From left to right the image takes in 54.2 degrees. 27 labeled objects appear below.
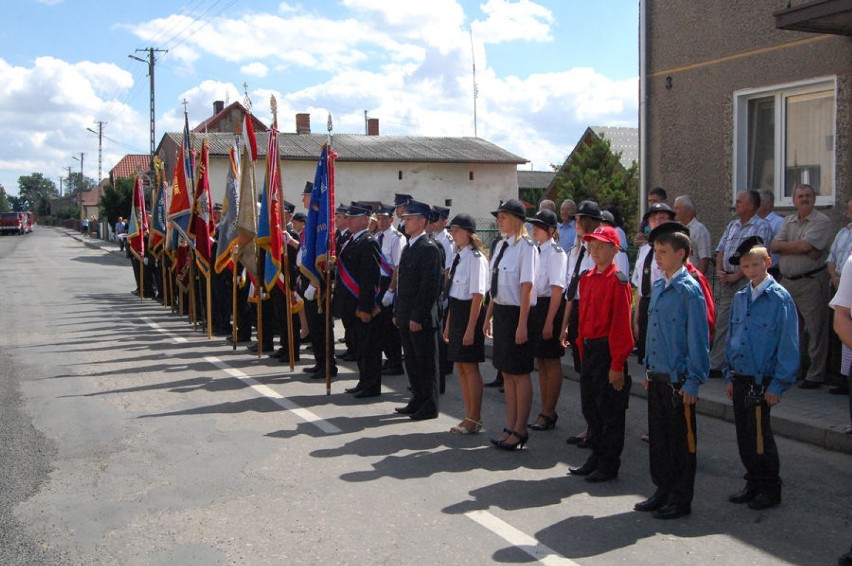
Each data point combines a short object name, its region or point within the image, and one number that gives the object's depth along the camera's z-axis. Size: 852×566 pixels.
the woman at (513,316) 6.93
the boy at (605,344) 6.06
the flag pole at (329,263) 9.22
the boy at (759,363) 5.49
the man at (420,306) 8.02
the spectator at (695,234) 9.29
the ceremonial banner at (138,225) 20.06
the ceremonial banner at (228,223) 12.73
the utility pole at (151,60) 44.41
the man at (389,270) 10.20
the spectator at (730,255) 9.08
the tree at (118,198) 47.38
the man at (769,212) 9.24
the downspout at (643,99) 12.34
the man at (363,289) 8.99
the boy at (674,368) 5.35
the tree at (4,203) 186.18
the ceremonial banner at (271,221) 11.14
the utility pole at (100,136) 74.51
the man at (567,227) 11.16
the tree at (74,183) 173.29
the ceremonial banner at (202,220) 14.20
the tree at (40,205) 175.25
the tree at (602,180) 27.00
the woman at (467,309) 7.40
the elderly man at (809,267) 8.72
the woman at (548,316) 7.27
